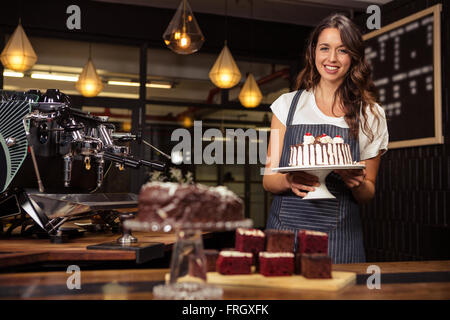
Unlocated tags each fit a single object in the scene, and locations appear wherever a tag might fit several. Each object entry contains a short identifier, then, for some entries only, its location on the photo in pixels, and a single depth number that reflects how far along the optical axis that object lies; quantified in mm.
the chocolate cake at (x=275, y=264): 1294
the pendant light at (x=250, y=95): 5668
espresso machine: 2020
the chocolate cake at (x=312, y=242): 1380
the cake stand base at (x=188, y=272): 1098
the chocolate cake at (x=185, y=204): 1070
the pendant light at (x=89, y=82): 5039
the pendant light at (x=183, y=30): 3355
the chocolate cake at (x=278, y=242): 1365
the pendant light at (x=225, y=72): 4969
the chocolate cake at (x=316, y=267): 1279
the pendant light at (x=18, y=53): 4418
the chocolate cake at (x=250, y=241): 1347
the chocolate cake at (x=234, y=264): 1290
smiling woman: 1896
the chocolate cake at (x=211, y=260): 1321
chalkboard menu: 4176
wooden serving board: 1232
